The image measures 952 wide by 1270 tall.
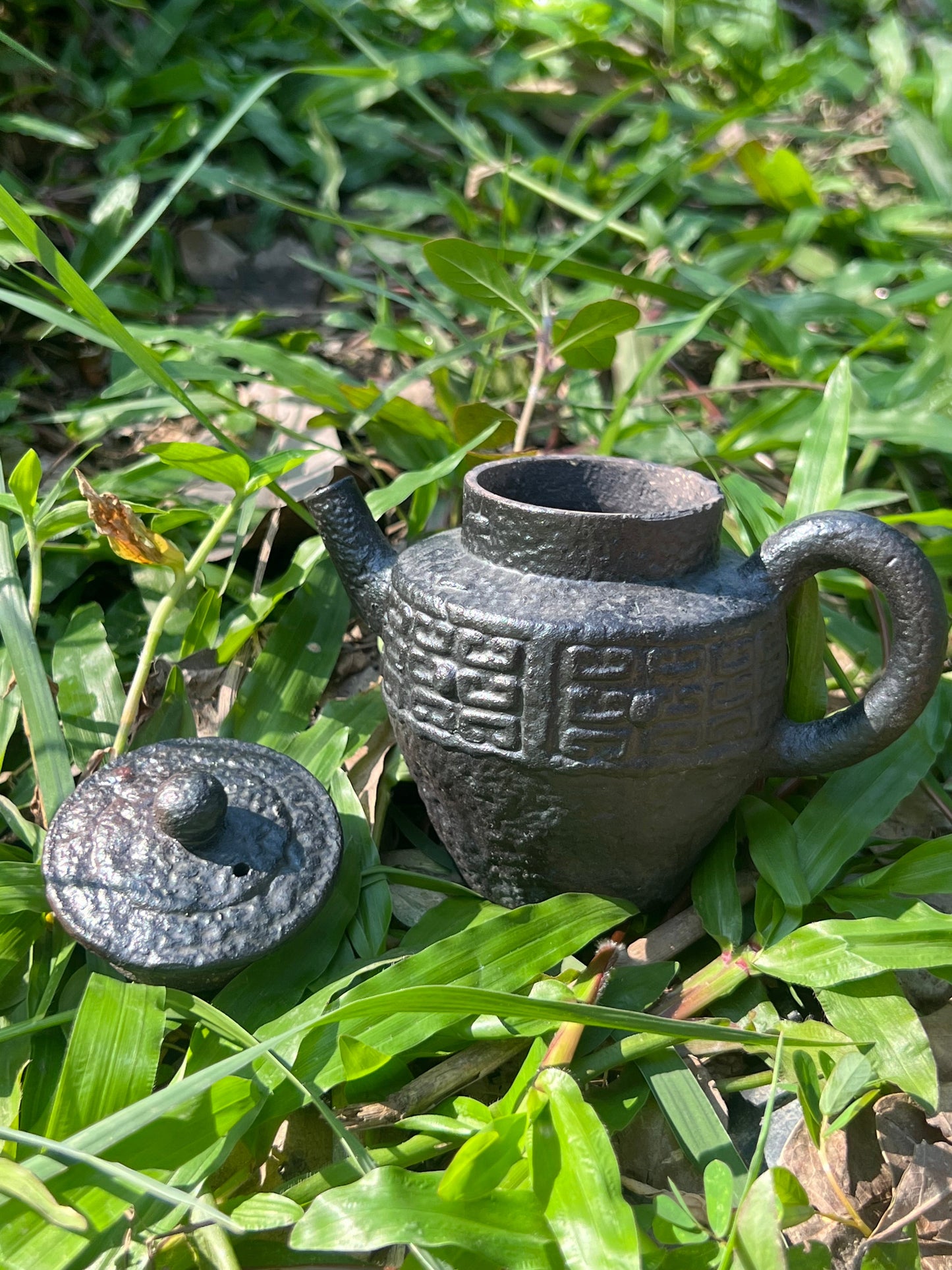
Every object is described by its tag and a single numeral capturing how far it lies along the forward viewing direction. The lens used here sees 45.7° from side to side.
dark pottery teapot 0.23
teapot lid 0.22
